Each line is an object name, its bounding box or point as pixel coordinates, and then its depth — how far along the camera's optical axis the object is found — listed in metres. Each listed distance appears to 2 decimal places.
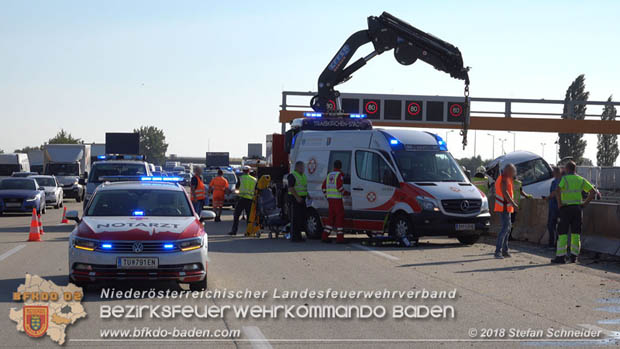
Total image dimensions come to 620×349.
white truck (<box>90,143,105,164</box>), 72.75
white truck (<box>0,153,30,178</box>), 55.16
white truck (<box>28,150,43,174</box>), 71.69
